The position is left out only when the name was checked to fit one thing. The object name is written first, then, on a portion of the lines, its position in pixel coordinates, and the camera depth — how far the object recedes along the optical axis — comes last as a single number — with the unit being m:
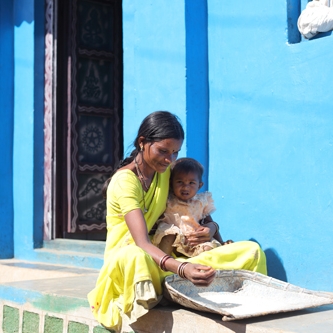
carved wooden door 5.96
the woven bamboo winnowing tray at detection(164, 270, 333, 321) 2.75
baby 3.32
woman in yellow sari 2.77
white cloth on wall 3.53
